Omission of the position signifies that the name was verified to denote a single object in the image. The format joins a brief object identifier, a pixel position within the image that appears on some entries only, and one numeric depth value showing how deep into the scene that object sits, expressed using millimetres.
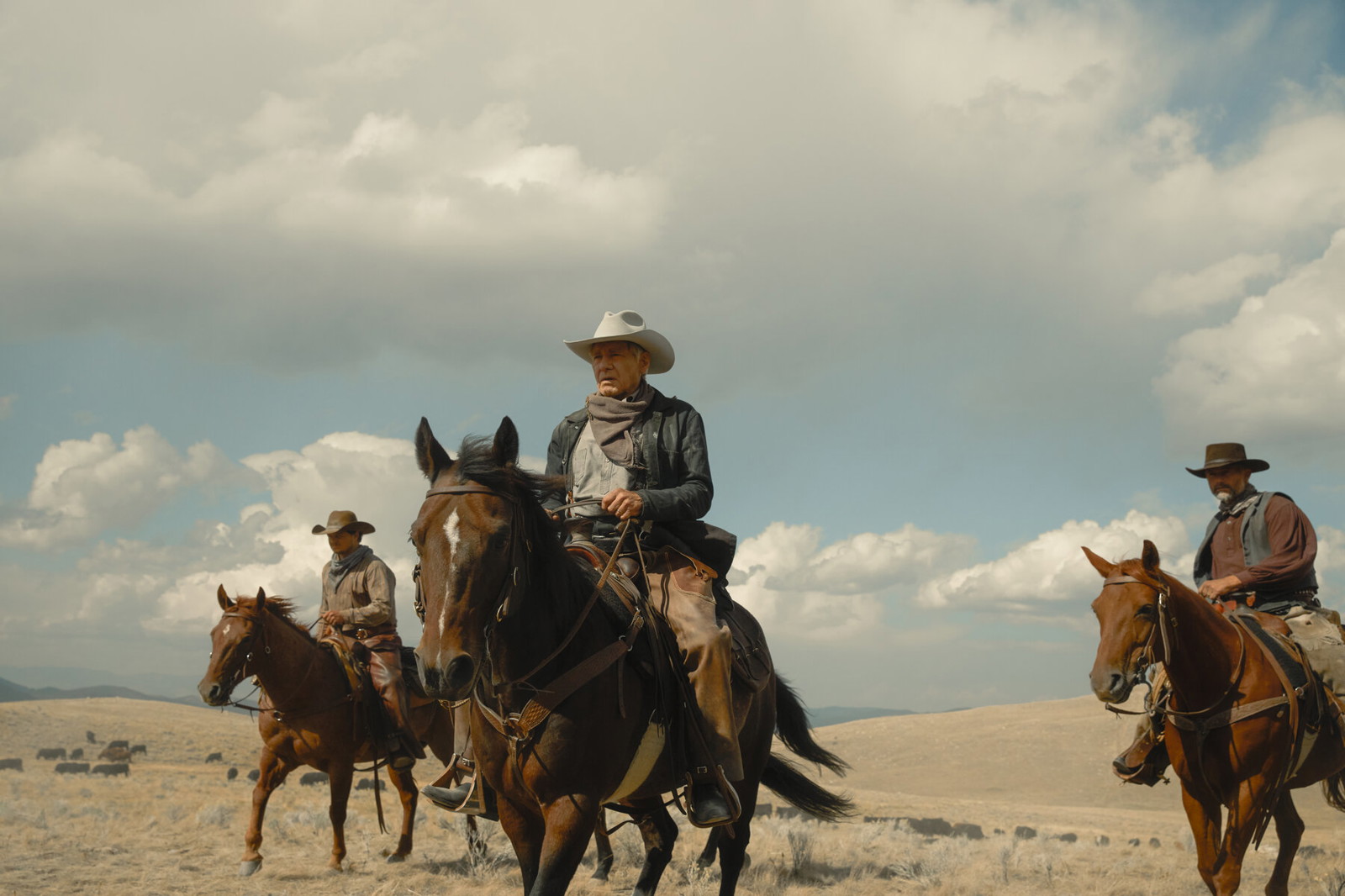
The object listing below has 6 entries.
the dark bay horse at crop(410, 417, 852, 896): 3885
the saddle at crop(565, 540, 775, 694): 5449
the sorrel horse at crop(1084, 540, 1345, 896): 6750
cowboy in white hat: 5426
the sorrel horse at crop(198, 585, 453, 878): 10102
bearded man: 7922
